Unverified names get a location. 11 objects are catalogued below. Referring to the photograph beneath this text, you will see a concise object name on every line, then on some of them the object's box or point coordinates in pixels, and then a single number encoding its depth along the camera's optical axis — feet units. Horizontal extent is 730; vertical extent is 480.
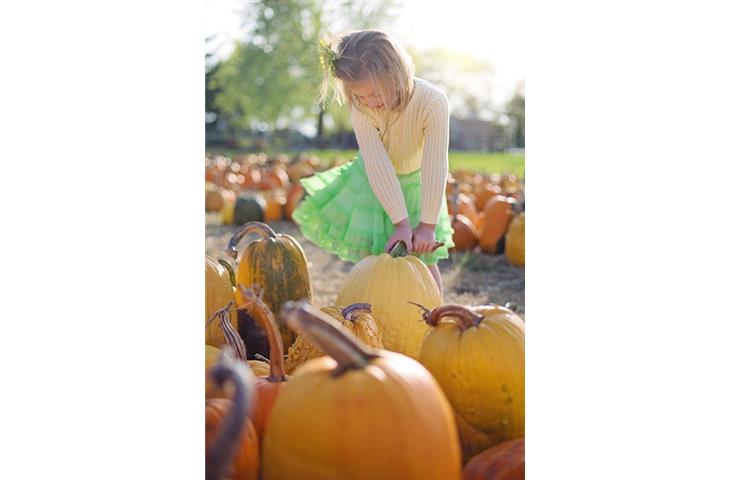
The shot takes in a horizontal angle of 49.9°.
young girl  7.47
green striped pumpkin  7.09
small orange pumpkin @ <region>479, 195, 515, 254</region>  17.92
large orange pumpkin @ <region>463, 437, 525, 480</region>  4.38
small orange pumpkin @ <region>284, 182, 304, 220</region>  24.25
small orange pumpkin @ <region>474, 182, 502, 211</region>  22.25
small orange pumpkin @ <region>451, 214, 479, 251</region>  18.19
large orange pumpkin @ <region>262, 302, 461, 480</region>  3.57
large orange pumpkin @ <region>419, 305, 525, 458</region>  4.92
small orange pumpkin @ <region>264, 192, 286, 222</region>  24.29
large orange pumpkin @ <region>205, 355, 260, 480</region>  2.70
